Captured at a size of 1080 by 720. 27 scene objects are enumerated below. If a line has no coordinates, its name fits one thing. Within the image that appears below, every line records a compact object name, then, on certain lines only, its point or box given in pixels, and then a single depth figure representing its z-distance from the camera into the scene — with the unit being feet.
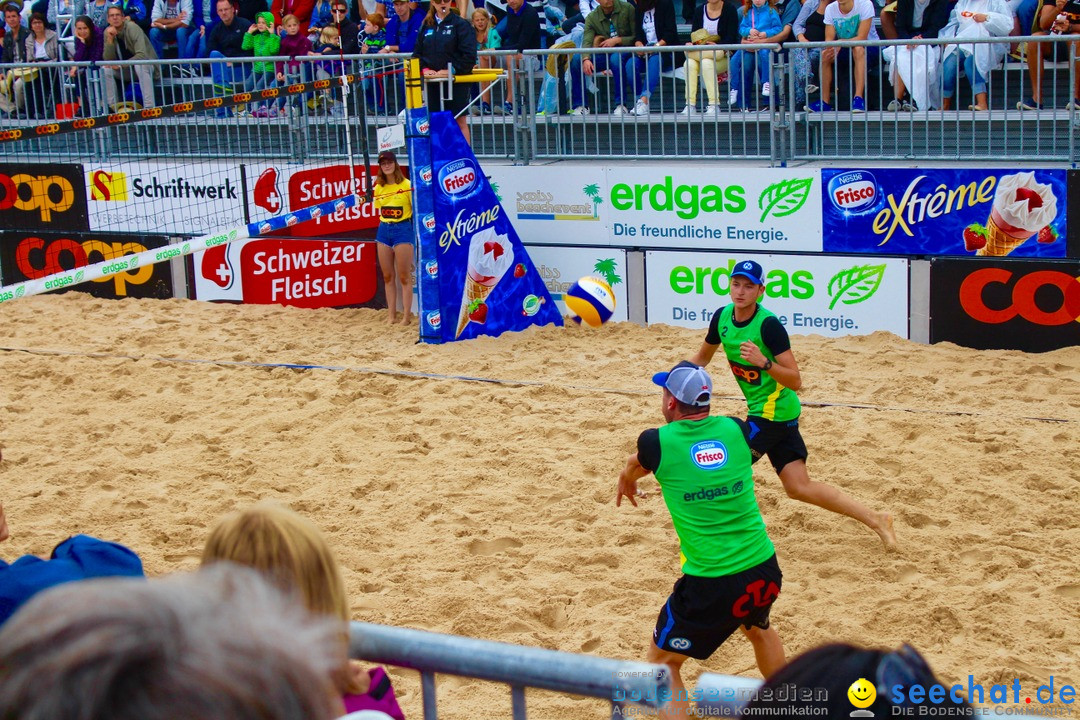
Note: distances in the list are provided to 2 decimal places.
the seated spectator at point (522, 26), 38.34
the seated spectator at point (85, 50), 41.93
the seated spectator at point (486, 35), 37.67
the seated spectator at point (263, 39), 42.32
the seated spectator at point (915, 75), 29.91
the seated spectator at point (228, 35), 43.39
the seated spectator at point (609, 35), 34.73
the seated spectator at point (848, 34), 30.81
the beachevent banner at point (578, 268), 33.53
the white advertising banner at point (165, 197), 39.06
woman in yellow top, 33.68
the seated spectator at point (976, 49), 29.45
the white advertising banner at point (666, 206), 30.99
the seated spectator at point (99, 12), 47.80
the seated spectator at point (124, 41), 44.06
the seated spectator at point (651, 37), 34.10
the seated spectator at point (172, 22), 46.09
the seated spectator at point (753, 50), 31.63
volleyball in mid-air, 31.86
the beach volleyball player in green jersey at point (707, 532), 13.35
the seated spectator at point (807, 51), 30.86
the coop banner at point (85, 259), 39.91
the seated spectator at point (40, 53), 45.37
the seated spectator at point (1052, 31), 28.43
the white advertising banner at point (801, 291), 30.01
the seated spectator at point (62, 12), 49.19
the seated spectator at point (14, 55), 43.83
